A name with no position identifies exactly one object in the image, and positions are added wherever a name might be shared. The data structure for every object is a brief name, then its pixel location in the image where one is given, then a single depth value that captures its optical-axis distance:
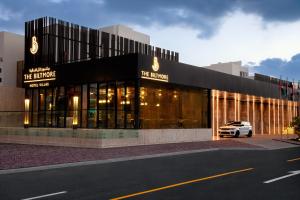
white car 39.03
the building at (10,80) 35.06
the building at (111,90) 29.88
